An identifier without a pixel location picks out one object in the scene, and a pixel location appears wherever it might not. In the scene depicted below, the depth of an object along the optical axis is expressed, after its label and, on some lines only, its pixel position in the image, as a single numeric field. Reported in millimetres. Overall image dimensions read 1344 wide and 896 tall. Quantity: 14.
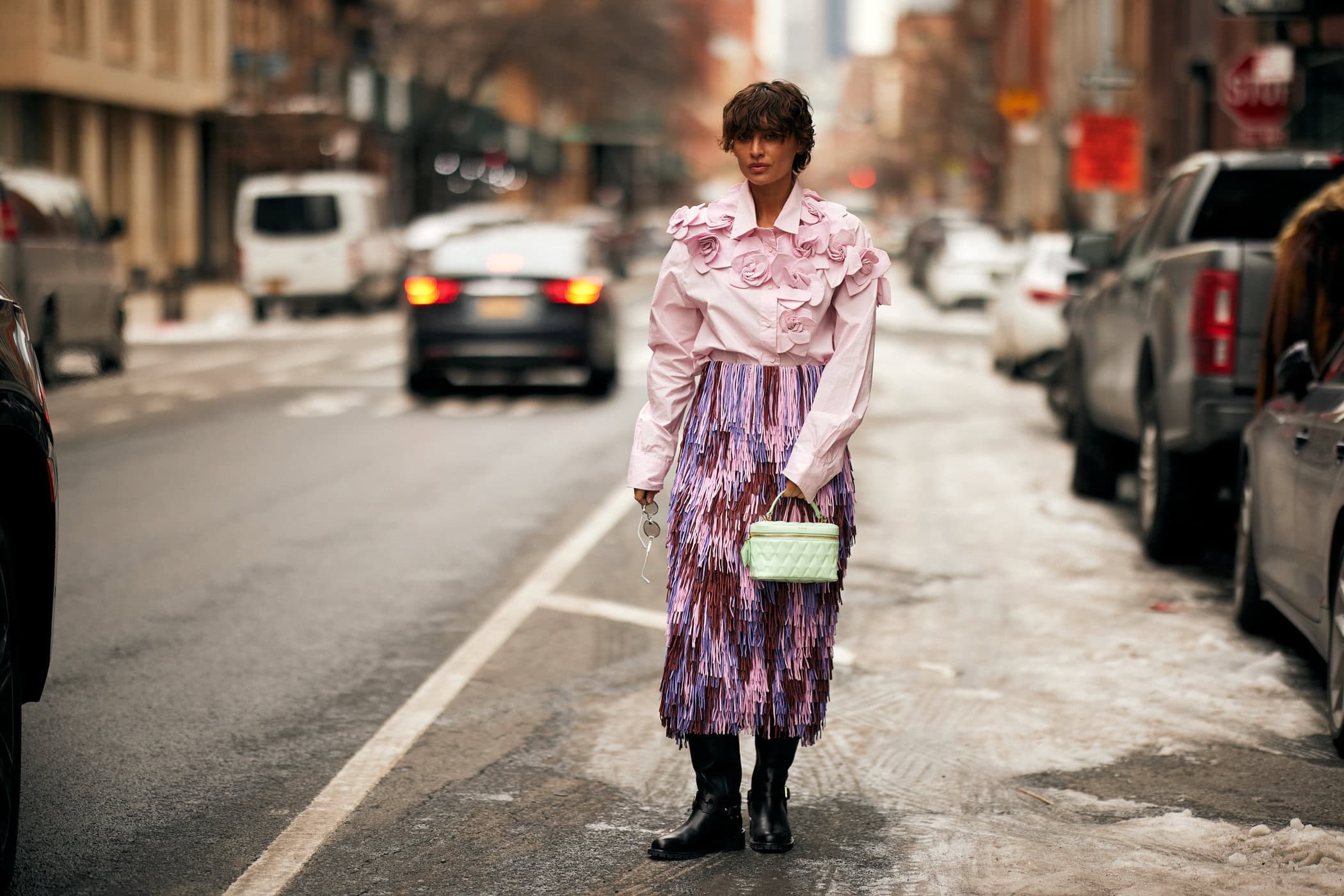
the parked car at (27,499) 4992
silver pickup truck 9031
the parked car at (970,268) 35281
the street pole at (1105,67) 44625
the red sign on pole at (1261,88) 17812
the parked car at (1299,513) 6340
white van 33781
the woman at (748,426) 5000
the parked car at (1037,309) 18875
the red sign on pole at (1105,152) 36031
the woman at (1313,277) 8172
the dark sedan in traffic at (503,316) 18906
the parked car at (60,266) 18062
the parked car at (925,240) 41000
